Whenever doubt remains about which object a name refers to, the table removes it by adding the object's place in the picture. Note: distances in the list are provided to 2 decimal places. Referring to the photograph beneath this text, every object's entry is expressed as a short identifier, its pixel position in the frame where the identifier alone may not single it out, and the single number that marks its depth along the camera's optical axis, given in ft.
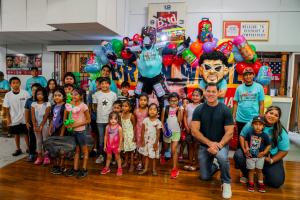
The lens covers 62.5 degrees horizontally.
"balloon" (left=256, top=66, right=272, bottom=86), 12.77
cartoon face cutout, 11.34
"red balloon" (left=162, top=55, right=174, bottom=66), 13.97
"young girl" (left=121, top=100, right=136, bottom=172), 10.77
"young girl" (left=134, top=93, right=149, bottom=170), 10.82
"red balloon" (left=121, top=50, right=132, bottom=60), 14.08
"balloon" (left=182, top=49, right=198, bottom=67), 13.45
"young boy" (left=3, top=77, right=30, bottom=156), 12.94
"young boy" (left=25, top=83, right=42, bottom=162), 11.70
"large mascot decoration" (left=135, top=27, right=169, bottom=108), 12.03
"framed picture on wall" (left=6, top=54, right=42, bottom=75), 22.20
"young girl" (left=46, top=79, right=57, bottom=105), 13.00
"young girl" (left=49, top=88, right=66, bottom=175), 10.69
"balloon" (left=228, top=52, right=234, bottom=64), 13.09
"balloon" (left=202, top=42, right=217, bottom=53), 13.00
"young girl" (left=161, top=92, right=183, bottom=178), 10.63
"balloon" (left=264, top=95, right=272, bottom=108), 13.70
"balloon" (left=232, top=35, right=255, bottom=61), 12.82
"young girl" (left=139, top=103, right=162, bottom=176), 10.38
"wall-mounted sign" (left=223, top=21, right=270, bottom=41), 18.85
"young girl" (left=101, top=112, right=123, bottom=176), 10.45
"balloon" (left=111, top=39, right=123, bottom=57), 14.21
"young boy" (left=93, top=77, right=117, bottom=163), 11.43
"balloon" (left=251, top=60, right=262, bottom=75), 13.29
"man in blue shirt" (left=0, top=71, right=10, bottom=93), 18.16
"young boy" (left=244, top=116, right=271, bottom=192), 9.30
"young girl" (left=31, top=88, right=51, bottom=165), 11.30
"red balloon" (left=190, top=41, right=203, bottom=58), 13.29
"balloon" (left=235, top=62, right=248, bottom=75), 13.34
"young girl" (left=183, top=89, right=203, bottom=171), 11.26
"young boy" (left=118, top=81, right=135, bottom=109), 13.21
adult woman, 9.46
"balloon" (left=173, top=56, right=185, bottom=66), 14.07
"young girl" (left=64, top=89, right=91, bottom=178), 10.43
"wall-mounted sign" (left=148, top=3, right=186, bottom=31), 19.60
